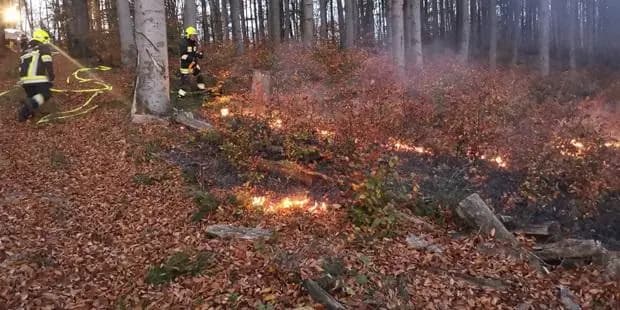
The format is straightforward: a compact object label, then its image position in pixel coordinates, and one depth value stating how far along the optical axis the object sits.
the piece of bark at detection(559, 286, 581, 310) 5.06
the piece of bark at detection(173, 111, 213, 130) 10.02
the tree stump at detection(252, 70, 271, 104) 12.05
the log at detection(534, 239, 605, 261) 6.07
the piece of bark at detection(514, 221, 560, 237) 6.97
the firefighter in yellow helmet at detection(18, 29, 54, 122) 10.70
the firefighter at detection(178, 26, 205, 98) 12.53
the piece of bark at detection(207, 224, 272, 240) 6.19
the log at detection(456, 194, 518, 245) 6.50
